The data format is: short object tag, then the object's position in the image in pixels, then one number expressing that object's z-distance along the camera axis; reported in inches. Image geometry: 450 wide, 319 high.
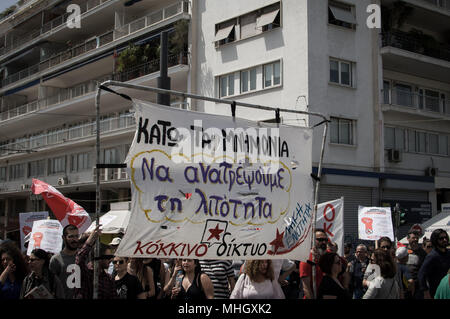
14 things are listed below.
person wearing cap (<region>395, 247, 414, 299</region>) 332.6
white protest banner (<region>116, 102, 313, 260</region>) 209.5
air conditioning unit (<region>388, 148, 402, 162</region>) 984.3
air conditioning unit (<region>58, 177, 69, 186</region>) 1387.8
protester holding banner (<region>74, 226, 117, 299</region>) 224.4
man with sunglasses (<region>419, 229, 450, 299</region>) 297.3
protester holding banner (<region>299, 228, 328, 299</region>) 254.7
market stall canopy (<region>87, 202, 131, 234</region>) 691.7
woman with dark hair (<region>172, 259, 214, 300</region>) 236.4
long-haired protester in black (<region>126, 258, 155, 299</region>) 252.5
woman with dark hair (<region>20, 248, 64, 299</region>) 228.7
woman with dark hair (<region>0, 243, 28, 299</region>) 233.3
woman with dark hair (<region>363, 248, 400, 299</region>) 245.8
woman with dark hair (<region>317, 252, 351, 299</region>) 236.7
